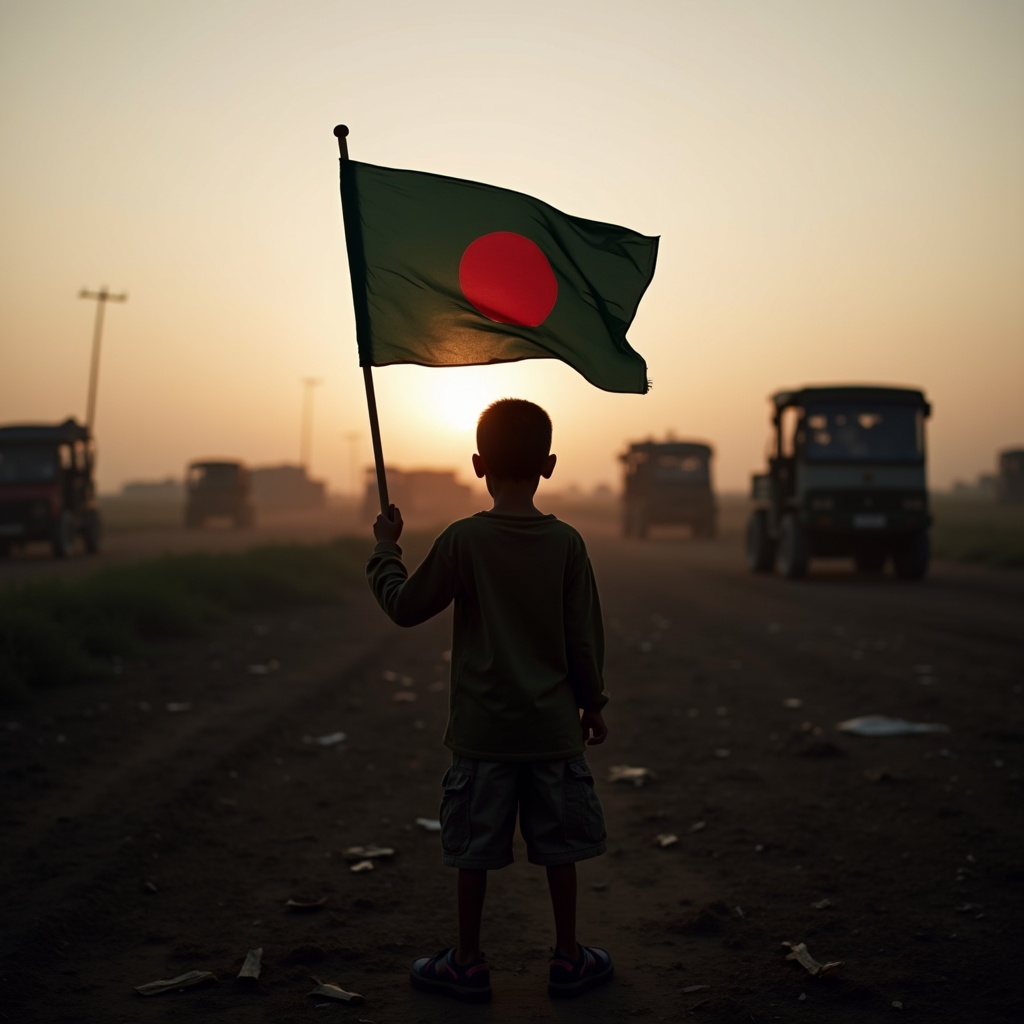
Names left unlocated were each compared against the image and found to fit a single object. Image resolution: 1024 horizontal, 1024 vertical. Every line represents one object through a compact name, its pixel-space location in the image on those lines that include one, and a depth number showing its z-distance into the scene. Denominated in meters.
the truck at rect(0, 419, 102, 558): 23.03
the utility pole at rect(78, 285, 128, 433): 48.75
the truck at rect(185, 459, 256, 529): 41.34
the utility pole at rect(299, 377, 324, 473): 97.81
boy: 3.11
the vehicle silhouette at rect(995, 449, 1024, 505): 77.12
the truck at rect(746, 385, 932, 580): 17.48
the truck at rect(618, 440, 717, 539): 34.03
